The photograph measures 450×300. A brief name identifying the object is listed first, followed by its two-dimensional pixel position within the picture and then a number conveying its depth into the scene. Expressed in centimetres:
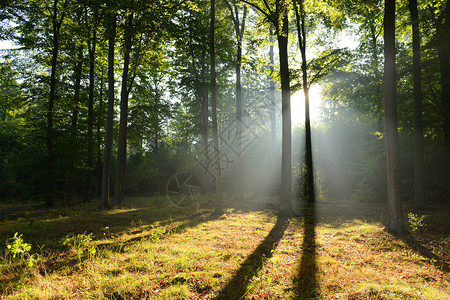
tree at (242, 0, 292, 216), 888
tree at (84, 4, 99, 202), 1398
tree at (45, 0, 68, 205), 1212
